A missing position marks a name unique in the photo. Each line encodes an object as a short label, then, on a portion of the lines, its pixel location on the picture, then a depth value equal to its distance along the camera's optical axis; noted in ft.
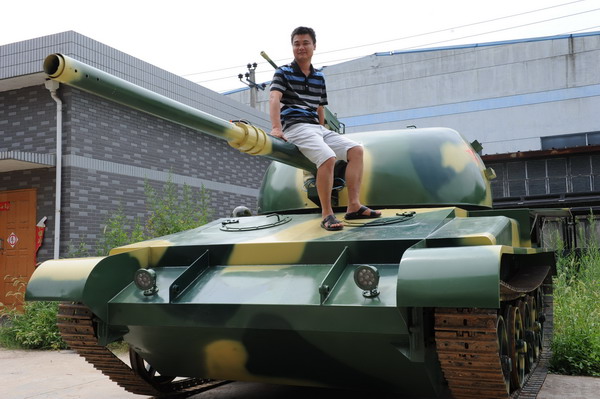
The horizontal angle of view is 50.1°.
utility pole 79.92
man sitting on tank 15.52
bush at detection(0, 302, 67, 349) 27.89
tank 11.19
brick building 33.30
